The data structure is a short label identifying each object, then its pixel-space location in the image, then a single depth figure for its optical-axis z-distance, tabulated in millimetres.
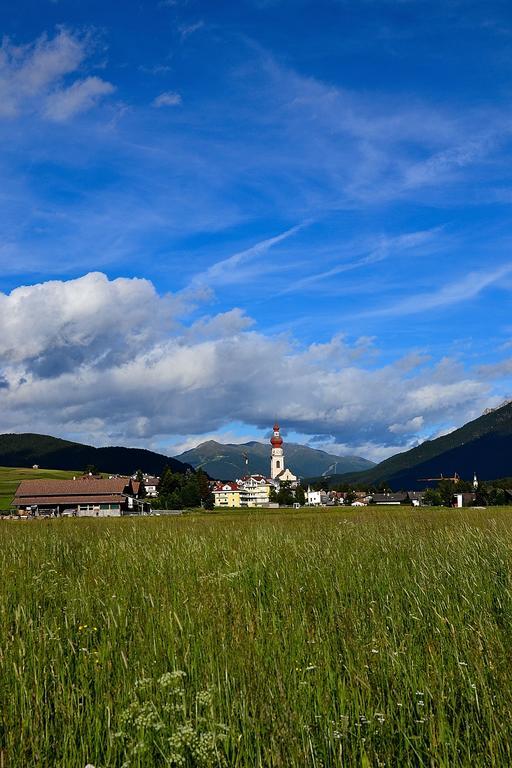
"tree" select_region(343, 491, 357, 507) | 186475
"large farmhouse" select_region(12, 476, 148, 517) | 96625
